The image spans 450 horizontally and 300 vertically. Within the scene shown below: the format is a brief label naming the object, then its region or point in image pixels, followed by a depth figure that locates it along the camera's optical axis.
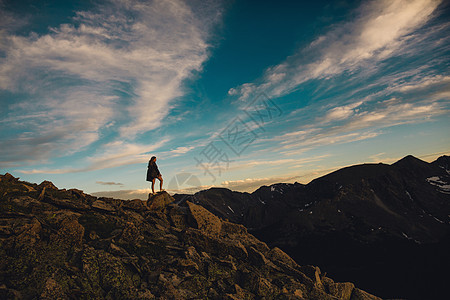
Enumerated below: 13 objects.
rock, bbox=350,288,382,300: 20.70
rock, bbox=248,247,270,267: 18.47
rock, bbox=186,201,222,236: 21.62
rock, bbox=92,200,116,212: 18.81
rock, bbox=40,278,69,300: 9.65
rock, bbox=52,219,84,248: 13.32
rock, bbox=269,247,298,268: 21.71
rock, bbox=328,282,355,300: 19.38
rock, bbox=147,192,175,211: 23.80
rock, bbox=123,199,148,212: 22.12
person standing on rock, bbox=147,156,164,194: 26.92
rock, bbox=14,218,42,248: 11.97
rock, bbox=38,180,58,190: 22.34
